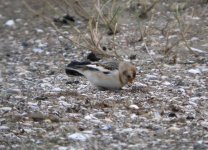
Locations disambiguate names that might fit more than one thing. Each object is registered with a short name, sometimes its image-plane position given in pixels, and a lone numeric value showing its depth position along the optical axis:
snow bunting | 12.44
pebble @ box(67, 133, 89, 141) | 10.41
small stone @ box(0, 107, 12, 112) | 11.84
